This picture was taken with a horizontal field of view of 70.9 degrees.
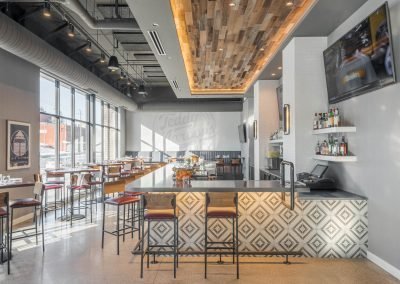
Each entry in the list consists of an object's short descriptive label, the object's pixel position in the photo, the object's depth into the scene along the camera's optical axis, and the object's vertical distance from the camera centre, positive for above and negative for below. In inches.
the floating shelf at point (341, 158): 156.7 -5.5
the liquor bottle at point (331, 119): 165.3 +17.5
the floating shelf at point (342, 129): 156.9 +10.9
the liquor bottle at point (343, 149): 164.1 -0.3
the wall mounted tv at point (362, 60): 125.6 +46.0
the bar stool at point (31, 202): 163.6 -29.3
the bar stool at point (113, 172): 303.4 -22.9
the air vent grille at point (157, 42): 193.5 +81.0
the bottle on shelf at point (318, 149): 183.6 -0.2
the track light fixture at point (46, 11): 181.1 +91.3
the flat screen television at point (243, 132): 455.5 +29.0
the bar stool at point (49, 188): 222.4 -41.1
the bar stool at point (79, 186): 252.4 -29.7
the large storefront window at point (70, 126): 293.4 +32.4
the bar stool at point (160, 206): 131.5 -26.1
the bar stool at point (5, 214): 138.9 -31.2
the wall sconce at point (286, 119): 200.7 +22.0
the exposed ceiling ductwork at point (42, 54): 175.2 +74.3
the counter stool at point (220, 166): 483.1 -27.6
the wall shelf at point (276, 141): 260.4 +7.8
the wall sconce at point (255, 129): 323.0 +23.6
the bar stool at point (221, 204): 133.2 -25.7
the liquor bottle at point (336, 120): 162.9 +16.6
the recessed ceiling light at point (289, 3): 158.0 +82.7
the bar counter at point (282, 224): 153.9 -42.0
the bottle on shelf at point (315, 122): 182.5 +17.5
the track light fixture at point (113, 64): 257.3 +80.6
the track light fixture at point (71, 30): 219.8 +95.6
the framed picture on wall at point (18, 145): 223.9 +6.4
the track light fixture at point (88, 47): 255.9 +95.7
